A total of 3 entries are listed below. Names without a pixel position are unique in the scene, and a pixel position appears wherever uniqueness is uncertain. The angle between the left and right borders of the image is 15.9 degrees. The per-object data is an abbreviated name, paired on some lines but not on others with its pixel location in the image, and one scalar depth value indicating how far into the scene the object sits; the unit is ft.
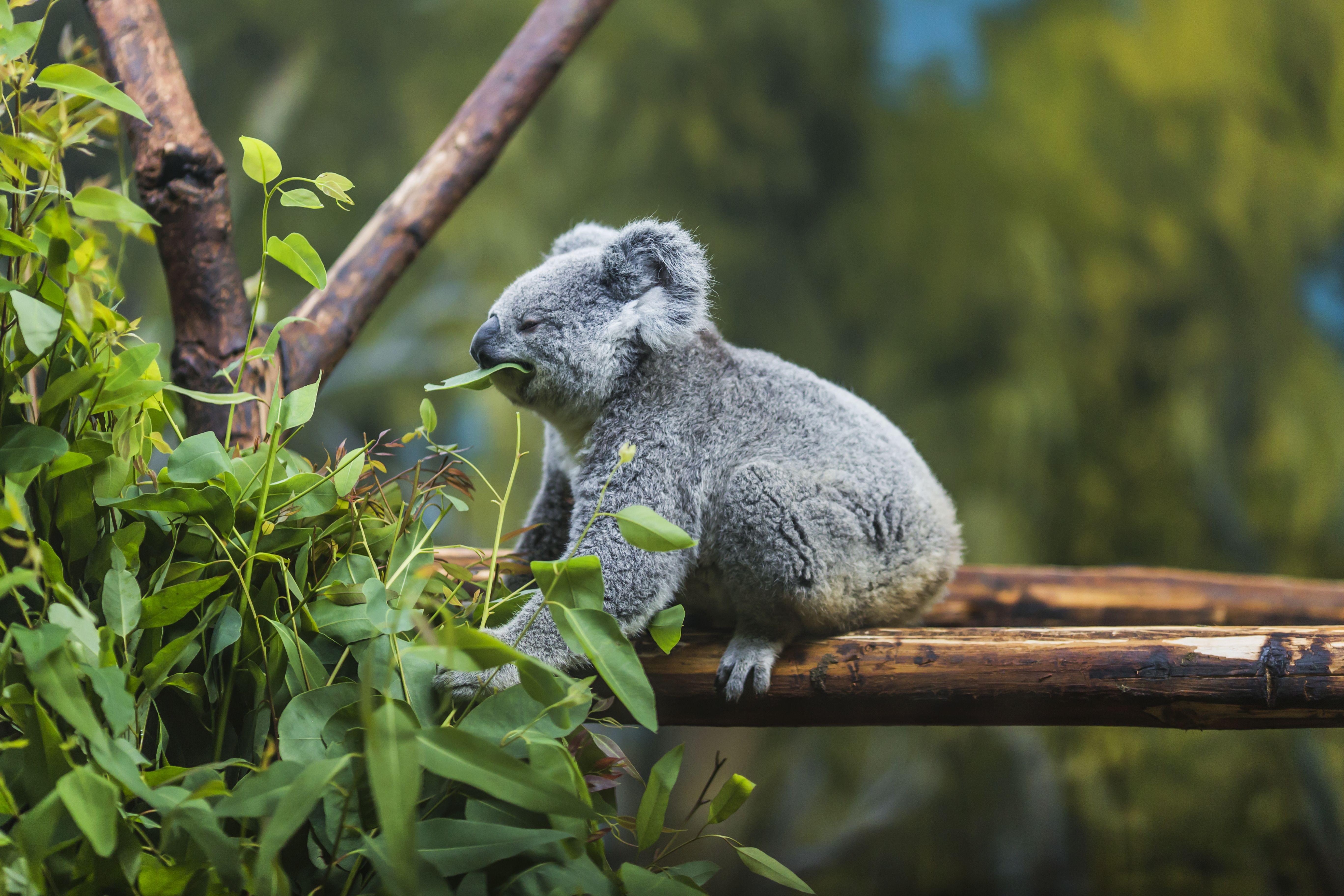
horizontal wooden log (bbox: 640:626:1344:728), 15.87
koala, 16.20
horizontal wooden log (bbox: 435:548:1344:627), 17.61
